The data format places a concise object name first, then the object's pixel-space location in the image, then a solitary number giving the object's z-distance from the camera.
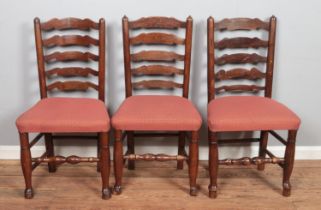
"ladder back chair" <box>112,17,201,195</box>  1.82
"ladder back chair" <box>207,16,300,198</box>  1.82
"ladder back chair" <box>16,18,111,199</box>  1.80
